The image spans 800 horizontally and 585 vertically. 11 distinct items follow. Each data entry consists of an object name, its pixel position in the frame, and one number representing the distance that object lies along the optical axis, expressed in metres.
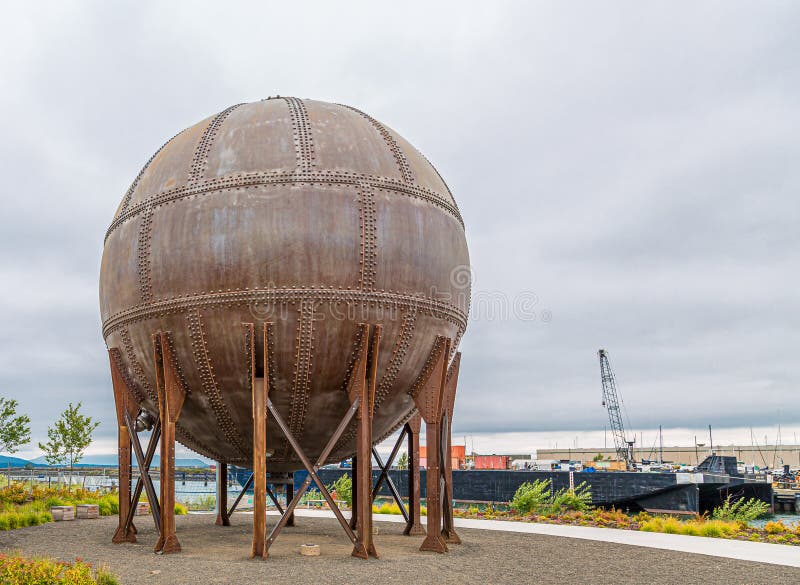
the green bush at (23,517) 15.44
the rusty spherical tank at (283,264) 10.68
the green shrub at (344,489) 23.28
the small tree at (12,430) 31.94
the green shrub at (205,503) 24.14
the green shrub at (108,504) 19.53
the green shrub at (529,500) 20.66
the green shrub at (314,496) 28.40
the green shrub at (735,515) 19.55
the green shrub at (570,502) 21.38
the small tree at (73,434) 32.06
